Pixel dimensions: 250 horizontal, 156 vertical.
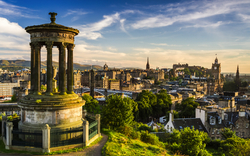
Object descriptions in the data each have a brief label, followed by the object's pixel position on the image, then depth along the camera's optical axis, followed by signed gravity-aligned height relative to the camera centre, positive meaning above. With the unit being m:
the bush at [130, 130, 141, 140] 20.55 -6.07
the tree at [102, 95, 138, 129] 22.52 -4.43
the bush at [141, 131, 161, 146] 20.84 -6.46
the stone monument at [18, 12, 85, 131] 15.48 -1.73
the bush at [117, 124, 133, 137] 21.14 -5.79
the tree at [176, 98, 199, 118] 57.91 -10.09
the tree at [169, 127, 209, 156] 20.35 -7.01
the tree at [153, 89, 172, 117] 69.81 -10.52
